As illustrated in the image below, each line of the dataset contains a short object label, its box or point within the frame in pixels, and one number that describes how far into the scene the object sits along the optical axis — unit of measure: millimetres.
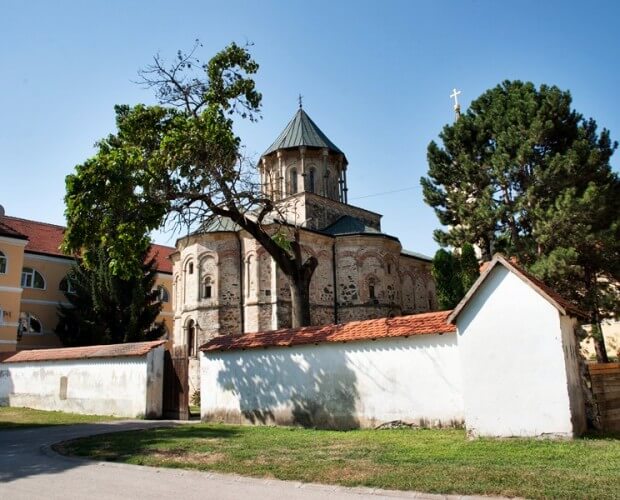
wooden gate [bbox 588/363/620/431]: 10125
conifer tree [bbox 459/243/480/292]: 20062
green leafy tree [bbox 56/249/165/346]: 27094
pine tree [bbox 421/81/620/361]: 18000
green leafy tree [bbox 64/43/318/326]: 13602
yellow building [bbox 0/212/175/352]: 27062
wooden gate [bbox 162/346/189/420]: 16141
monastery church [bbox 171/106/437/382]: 23906
